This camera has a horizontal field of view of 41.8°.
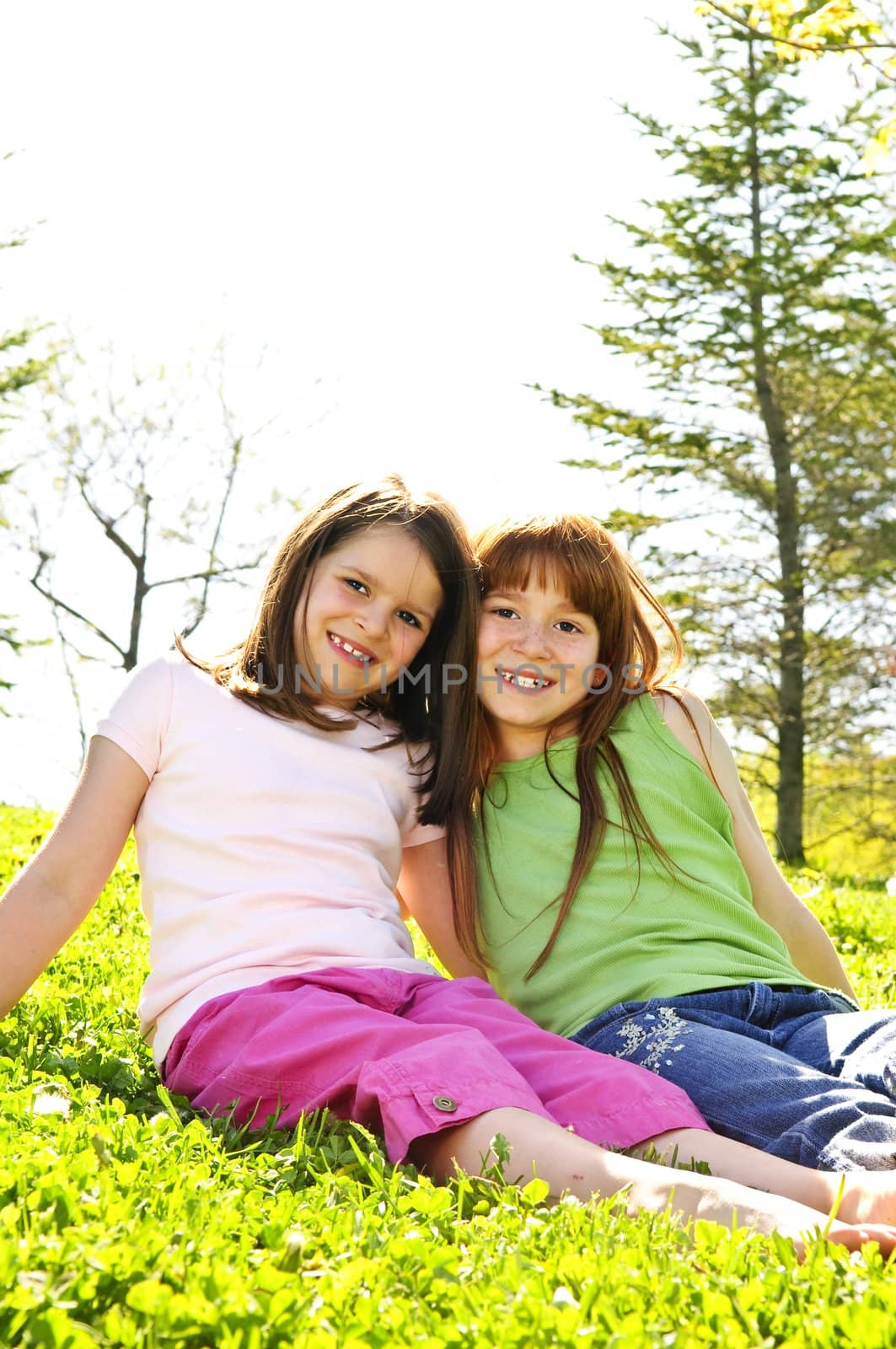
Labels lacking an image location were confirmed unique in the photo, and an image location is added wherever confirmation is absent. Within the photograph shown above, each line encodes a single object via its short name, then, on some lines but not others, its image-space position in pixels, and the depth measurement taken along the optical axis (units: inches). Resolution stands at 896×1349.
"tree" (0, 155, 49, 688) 626.5
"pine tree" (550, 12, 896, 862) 601.0
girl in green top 96.7
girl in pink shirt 82.0
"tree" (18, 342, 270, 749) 635.5
